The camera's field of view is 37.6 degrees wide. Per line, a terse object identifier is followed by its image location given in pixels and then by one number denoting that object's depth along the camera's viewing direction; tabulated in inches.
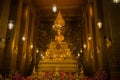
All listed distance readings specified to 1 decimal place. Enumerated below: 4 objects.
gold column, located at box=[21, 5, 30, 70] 655.6
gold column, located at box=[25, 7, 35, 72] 756.6
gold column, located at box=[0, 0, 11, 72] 457.8
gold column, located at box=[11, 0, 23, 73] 504.7
